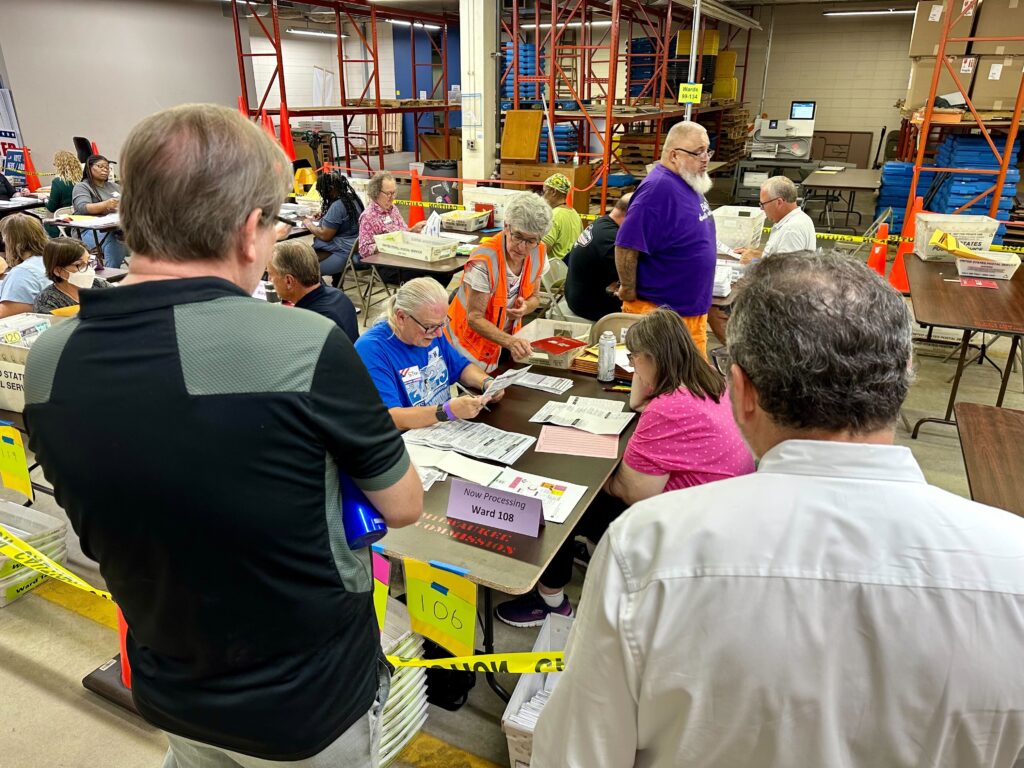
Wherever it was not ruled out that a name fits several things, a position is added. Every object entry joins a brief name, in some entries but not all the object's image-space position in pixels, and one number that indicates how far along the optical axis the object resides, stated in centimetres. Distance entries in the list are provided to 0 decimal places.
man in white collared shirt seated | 472
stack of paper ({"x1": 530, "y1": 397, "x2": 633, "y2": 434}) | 268
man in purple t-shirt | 364
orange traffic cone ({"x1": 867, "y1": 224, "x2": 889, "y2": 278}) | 624
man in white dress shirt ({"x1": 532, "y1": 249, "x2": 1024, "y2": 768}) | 77
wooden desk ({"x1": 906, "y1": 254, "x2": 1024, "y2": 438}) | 391
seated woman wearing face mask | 358
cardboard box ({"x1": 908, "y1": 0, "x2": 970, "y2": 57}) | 819
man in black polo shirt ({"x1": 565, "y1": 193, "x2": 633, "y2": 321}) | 457
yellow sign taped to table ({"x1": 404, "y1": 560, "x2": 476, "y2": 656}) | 191
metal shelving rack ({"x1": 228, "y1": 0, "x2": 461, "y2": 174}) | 1119
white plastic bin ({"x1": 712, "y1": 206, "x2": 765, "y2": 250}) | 588
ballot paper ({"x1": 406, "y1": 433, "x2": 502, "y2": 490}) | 228
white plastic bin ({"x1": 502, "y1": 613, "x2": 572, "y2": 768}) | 200
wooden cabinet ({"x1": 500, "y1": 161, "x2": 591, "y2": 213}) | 904
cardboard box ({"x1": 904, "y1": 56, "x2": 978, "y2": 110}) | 771
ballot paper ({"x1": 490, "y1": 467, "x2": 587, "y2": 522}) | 211
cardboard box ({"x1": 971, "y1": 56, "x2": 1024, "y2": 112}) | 746
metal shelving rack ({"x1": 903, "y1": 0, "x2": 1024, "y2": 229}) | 673
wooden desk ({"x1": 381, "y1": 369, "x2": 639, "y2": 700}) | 185
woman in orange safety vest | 330
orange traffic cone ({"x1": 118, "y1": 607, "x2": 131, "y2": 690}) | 200
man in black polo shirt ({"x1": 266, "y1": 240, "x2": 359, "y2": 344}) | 336
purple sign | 197
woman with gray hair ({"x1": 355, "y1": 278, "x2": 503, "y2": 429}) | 259
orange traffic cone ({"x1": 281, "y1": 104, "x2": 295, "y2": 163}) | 1048
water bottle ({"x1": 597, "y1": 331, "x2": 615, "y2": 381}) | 311
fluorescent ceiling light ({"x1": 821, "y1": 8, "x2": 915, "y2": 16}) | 1335
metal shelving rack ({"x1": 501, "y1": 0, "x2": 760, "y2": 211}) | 845
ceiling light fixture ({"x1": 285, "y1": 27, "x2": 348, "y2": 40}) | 1708
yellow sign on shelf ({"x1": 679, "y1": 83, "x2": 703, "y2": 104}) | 670
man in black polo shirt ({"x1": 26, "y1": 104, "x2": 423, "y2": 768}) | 89
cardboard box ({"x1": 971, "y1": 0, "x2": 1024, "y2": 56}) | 723
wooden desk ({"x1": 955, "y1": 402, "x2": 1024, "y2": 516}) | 221
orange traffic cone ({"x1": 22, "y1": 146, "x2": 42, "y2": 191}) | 1009
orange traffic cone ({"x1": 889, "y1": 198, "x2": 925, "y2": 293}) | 633
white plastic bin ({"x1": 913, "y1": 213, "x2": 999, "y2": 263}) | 516
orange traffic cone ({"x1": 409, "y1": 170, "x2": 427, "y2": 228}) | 788
